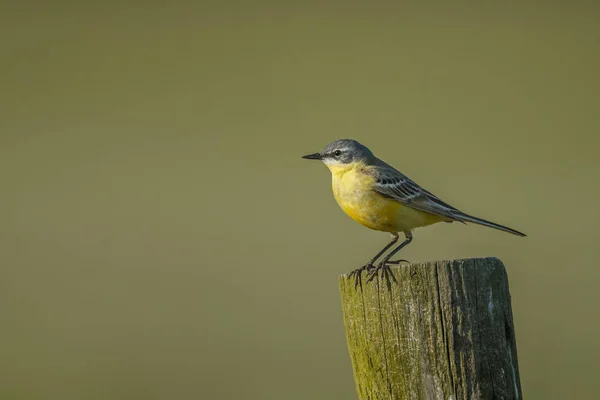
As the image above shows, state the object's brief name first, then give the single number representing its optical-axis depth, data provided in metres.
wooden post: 7.59
